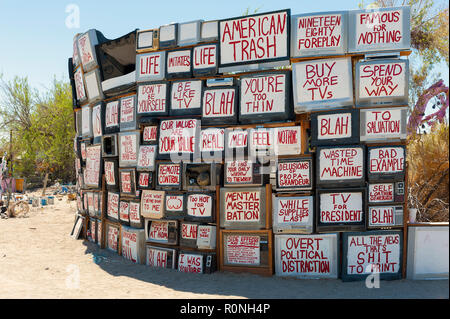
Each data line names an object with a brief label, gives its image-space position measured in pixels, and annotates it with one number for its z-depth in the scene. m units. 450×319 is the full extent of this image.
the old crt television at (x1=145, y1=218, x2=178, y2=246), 6.68
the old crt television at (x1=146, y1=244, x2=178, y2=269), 6.66
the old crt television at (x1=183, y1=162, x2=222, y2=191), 6.32
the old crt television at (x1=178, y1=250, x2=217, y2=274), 6.24
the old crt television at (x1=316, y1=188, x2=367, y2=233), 5.74
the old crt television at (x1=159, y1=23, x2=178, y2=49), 6.83
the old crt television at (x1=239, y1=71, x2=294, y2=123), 6.04
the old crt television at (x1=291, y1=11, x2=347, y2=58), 5.80
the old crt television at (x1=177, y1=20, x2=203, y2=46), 6.62
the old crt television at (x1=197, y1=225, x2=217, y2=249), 6.28
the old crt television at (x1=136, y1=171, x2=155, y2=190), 6.88
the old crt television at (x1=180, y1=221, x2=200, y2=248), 6.50
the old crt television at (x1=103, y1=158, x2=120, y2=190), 7.78
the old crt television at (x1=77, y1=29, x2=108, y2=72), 8.48
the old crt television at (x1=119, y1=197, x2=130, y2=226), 7.48
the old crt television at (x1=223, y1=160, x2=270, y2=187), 6.09
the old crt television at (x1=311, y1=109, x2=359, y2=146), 5.73
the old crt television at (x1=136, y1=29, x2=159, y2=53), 7.00
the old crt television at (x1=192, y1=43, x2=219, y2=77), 6.49
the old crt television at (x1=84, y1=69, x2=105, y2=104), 8.35
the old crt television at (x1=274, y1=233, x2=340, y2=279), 5.79
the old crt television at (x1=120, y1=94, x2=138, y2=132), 7.25
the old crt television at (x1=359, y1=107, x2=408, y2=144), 5.62
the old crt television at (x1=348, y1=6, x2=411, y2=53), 5.65
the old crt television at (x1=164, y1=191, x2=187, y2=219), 6.55
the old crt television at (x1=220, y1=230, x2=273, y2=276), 6.02
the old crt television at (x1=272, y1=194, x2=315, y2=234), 5.88
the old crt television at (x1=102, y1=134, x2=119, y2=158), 7.71
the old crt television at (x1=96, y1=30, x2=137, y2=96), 7.48
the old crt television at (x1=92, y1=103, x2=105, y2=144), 8.20
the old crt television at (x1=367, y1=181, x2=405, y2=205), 5.68
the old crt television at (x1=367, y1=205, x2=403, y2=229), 5.69
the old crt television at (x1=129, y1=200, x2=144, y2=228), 7.12
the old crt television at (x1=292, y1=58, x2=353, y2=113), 5.77
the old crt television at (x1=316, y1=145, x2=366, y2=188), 5.72
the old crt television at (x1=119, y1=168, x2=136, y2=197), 7.26
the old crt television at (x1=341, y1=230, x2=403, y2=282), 5.70
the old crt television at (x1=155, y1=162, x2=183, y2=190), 6.55
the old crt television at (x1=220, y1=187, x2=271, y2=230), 6.06
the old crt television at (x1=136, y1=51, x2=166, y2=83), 6.89
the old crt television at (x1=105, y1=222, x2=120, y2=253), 7.89
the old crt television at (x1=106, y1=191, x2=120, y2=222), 7.82
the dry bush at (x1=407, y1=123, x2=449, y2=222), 7.83
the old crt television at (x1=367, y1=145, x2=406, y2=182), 5.64
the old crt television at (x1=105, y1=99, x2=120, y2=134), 7.75
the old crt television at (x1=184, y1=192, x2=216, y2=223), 6.32
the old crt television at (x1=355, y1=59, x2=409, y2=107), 5.62
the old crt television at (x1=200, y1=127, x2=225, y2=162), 6.34
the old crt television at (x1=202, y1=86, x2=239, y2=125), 6.31
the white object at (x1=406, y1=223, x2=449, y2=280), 5.57
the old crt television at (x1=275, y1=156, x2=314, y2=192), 5.90
